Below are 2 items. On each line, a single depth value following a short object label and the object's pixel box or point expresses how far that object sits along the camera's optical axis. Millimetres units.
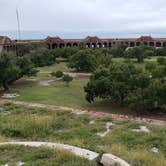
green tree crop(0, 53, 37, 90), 18565
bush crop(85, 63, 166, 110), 13533
